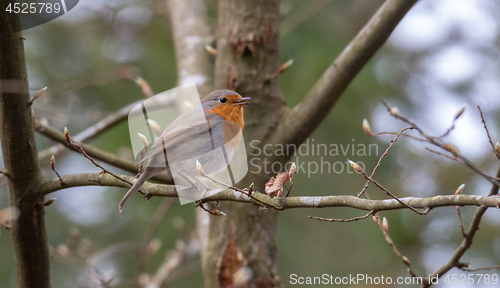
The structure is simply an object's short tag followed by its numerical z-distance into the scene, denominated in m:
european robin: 5.86
